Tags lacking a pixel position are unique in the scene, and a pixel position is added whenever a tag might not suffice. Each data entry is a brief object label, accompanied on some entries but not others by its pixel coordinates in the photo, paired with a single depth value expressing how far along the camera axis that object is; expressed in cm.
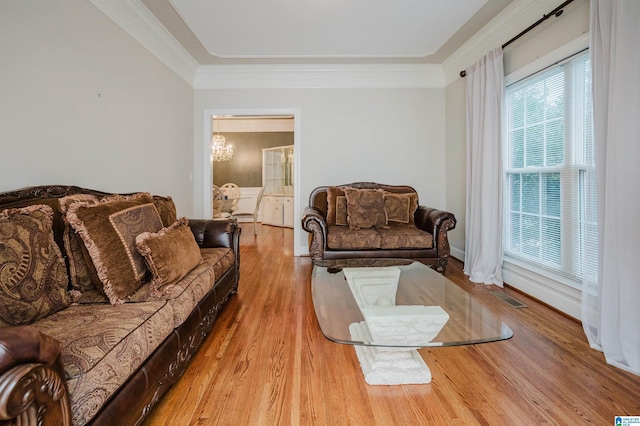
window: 243
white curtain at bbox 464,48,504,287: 317
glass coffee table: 137
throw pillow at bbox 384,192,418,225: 382
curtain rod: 239
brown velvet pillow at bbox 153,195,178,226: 243
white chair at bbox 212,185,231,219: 622
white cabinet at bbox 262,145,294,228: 778
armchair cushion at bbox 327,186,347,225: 385
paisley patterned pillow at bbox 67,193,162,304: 155
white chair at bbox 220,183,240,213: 751
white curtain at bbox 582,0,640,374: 177
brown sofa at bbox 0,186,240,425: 77
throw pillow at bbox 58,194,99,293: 162
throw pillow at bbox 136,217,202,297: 169
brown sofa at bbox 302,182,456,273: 336
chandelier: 755
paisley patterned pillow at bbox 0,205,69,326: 121
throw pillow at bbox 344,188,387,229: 365
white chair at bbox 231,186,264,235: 684
